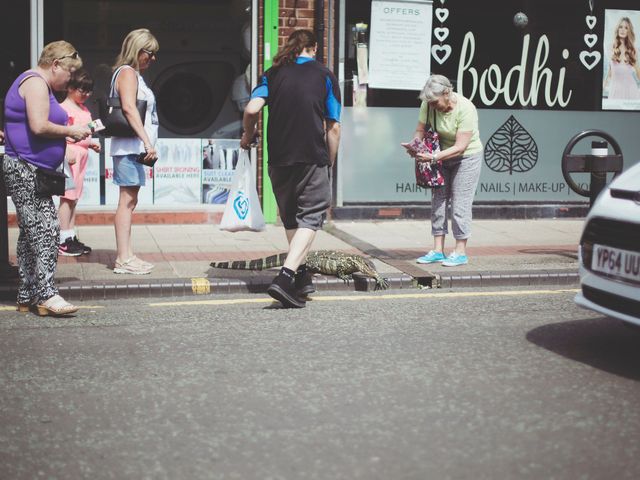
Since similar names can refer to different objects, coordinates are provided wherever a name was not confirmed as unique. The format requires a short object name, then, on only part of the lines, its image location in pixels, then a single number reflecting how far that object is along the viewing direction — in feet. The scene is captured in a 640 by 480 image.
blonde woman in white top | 51.57
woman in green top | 56.29
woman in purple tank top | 42.86
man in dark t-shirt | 46.34
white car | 34.65
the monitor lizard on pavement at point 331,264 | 52.75
